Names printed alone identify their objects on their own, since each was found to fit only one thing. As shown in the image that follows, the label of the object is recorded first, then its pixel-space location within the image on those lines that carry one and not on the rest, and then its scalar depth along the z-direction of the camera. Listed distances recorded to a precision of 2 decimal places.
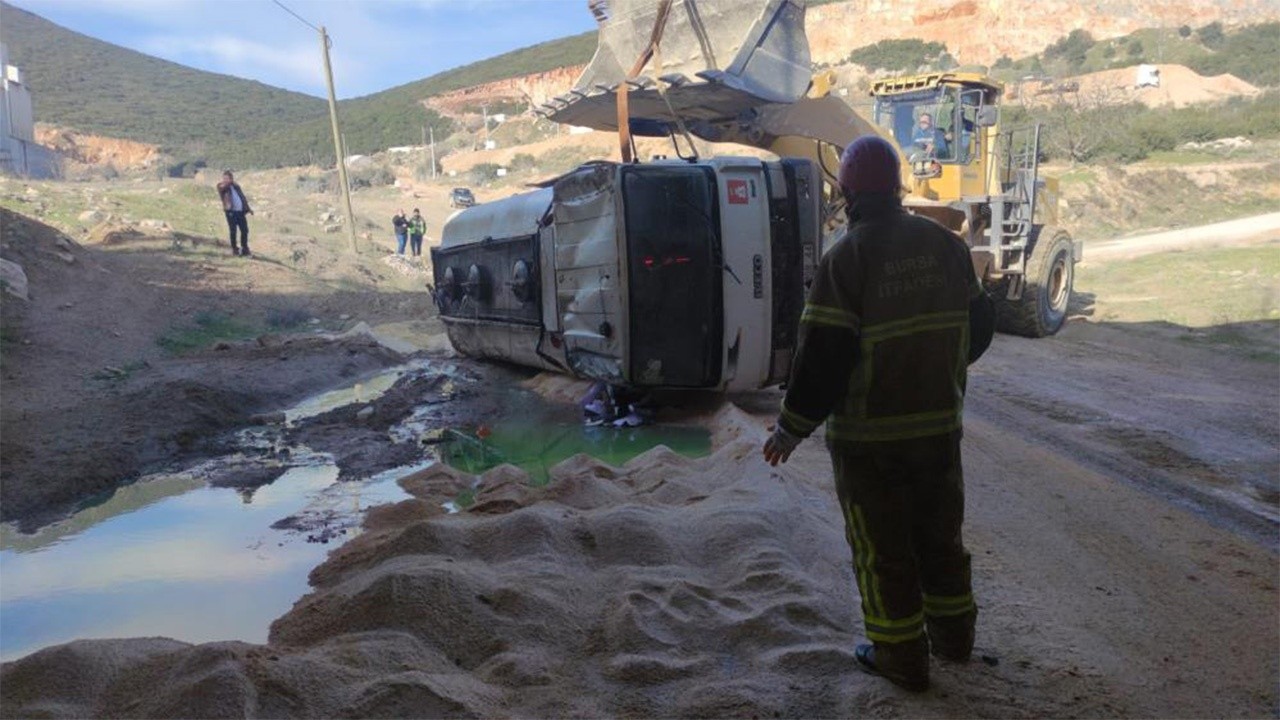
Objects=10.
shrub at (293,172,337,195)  48.72
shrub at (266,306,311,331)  15.77
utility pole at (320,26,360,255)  25.16
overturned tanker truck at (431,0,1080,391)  6.98
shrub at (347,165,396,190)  51.41
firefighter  2.92
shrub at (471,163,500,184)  52.19
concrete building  32.47
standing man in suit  17.73
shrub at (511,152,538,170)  53.30
